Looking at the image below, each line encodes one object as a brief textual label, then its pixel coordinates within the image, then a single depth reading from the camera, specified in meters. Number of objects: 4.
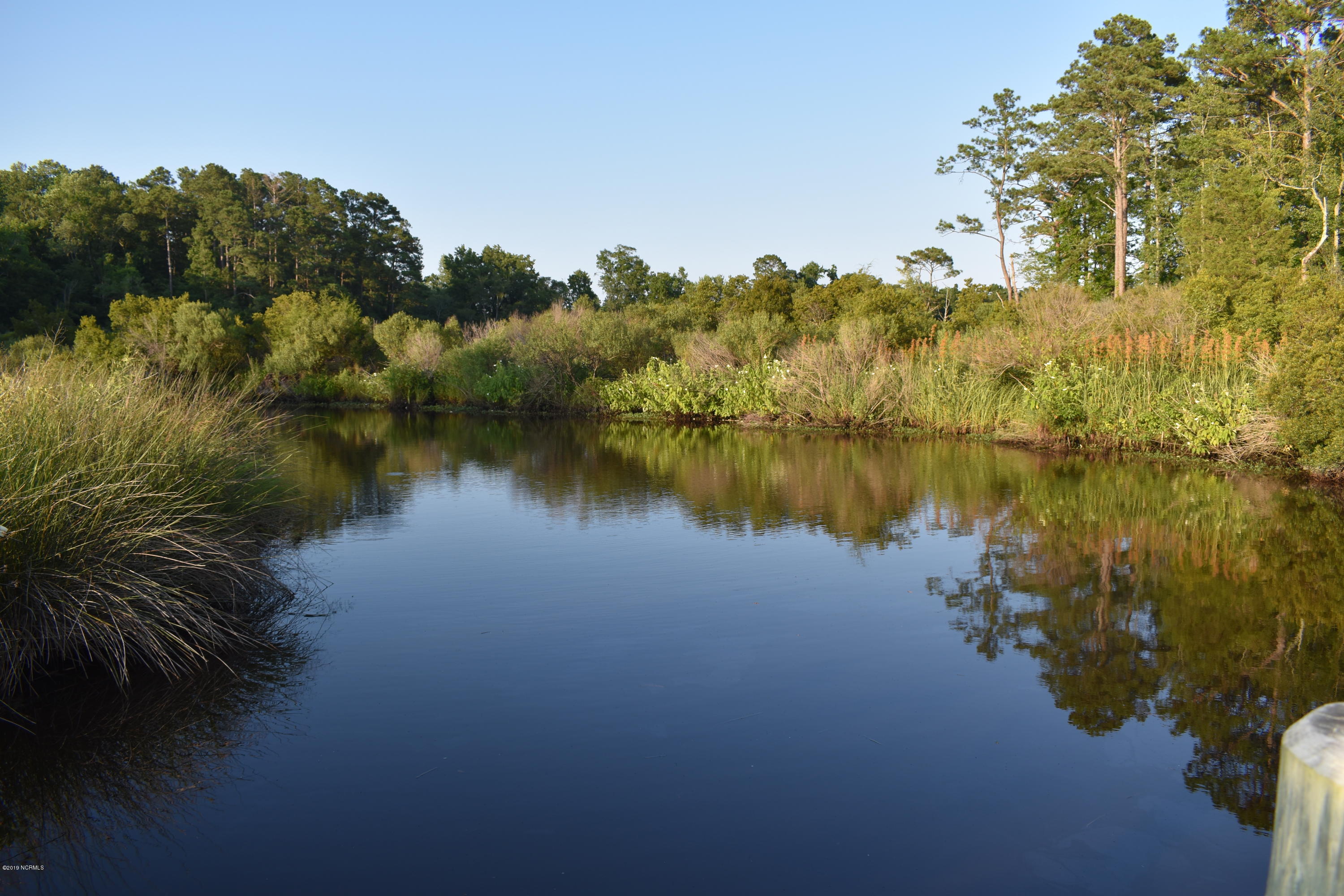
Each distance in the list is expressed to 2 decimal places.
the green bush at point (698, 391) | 23.08
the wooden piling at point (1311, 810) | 1.65
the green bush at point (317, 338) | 38.50
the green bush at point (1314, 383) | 11.73
